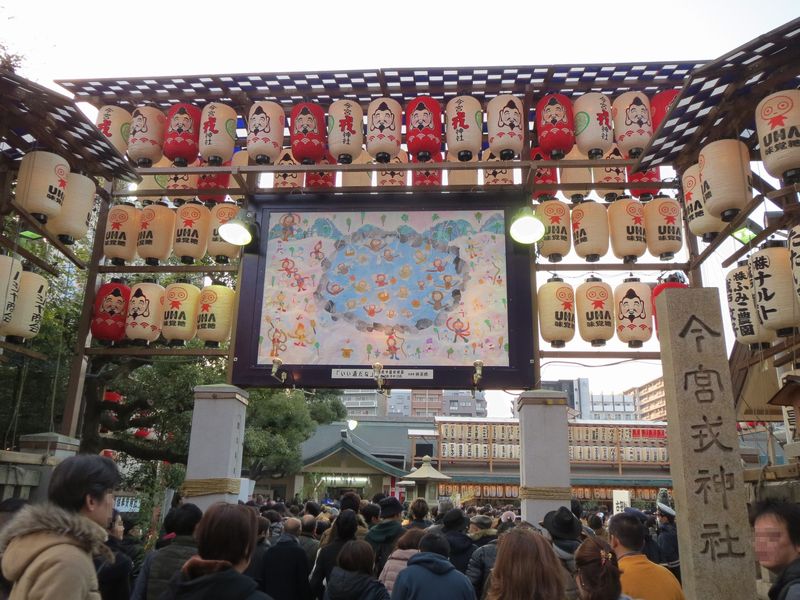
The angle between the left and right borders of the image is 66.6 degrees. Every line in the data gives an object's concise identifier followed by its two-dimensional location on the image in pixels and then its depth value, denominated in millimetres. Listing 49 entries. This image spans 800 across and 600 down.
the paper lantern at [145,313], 9523
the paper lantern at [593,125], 9352
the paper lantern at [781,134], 6207
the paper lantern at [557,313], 9094
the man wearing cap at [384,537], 5914
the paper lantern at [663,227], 9164
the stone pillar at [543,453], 8227
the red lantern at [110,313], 9562
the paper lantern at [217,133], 9906
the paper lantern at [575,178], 9859
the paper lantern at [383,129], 9516
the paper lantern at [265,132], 9750
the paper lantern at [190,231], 9711
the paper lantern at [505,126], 9453
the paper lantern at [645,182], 9320
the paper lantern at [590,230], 9266
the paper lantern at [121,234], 9805
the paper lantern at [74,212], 9008
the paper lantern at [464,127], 9484
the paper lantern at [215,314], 9539
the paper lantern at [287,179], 10414
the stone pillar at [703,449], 4113
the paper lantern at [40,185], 8406
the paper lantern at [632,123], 9453
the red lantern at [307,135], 9875
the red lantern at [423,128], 9656
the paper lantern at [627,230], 9219
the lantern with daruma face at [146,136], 10117
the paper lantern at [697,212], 8023
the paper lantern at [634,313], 9039
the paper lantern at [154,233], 9797
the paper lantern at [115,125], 10398
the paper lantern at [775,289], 6707
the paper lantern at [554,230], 9336
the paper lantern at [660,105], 9649
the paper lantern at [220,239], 9883
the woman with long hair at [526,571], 2738
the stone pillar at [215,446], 8578
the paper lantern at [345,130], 9688
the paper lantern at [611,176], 9742
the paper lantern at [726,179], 7180
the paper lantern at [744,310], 7371
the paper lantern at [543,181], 9797
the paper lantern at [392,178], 10281
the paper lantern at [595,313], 9047
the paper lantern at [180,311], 9445
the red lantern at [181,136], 10020
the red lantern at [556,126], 9461
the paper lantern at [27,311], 8289
